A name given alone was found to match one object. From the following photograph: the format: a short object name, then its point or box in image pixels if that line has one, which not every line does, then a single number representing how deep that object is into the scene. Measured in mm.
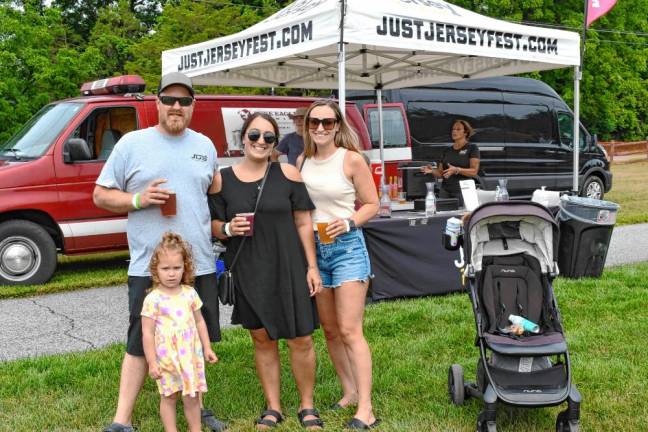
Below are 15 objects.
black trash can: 7945
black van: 14078
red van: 8250
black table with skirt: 7168
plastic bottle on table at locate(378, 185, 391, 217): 7338
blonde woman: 4133
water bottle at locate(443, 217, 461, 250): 4523
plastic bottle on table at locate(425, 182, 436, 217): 7441
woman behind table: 8625
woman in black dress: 4000
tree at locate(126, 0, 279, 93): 19469
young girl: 3697
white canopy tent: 7148
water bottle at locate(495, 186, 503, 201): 6506
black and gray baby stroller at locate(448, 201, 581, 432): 3938
